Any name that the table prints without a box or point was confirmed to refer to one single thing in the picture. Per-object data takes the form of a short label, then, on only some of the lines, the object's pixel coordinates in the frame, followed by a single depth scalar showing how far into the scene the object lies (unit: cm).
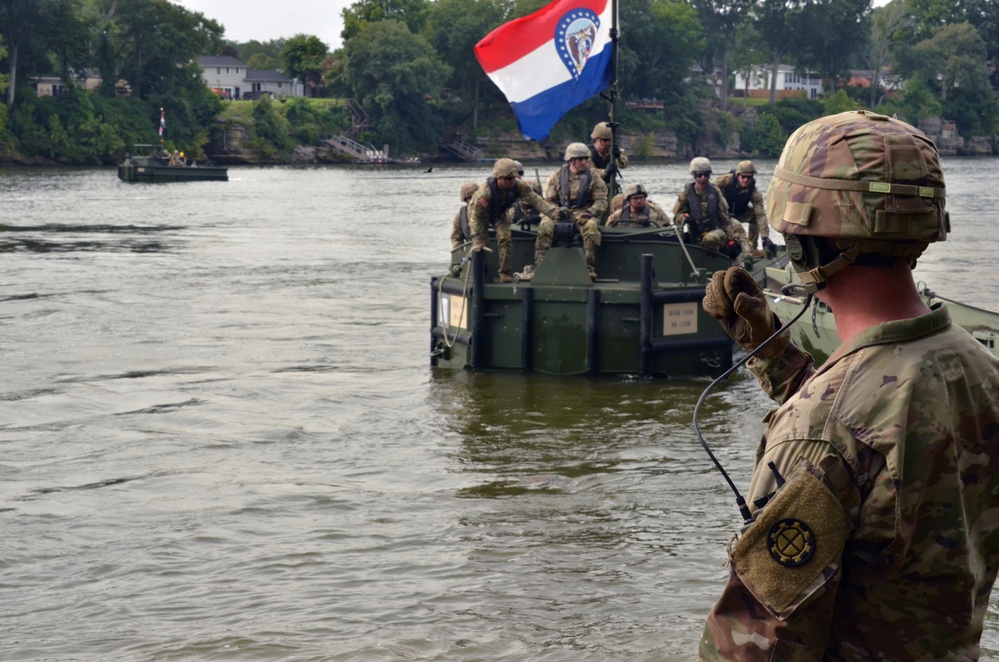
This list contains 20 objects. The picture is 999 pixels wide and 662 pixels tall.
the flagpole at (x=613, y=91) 1527
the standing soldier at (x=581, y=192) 1409
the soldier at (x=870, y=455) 232
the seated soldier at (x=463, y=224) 1563
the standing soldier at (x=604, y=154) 1521
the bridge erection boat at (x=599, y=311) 1346
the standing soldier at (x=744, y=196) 1675
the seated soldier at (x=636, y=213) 1507
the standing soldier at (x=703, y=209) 1494
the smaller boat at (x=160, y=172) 6656
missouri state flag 1562
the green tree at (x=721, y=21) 15388
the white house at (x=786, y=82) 16362
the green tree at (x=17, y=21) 9519
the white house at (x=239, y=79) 14012
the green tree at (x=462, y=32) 11612
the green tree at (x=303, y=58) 12781
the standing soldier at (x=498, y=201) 1376
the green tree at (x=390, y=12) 13225
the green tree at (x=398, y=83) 10612
